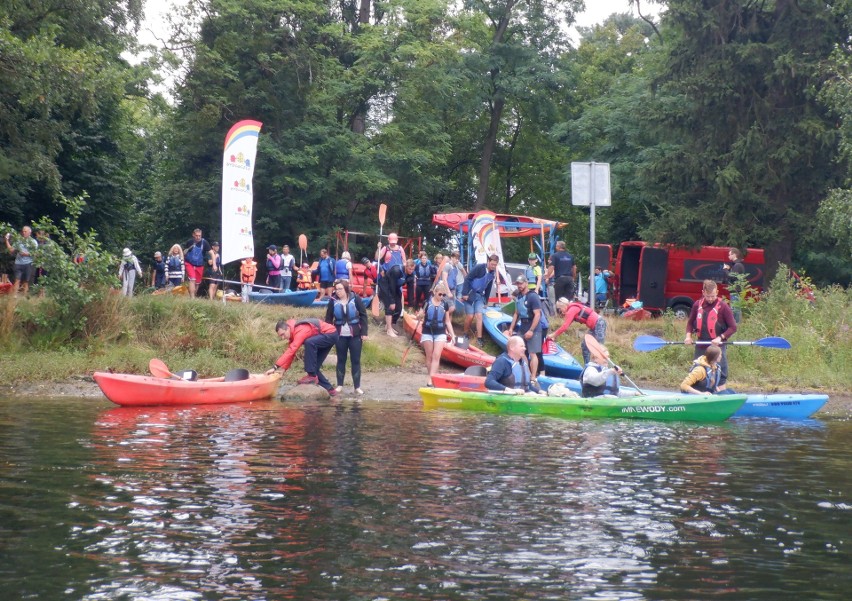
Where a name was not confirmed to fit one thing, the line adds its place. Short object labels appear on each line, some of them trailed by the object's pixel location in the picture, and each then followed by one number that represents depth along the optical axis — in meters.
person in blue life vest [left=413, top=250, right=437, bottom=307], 24.00
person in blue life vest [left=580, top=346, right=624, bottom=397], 15.48
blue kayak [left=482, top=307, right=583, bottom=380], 20.20
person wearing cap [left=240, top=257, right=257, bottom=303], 25.77
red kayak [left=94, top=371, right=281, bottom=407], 16.05
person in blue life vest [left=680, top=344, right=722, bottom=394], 15.37
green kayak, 14.73
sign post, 16.22
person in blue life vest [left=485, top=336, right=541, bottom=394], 15.84
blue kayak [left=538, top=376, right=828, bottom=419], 15.70
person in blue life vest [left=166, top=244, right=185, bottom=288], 24.41
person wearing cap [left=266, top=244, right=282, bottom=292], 26.09
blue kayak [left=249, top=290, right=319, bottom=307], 24.06
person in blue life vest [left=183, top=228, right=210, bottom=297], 24.30
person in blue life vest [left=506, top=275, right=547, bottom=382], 17.89
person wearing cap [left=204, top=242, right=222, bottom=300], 23.69
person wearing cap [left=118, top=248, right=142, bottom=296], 24.14
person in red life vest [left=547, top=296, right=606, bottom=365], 16.23
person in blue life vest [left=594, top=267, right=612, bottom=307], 29.43
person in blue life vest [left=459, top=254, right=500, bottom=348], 21.53
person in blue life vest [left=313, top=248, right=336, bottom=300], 24.25
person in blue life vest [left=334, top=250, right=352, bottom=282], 23.83
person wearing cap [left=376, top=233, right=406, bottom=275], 23.19
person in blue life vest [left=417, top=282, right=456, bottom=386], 18.08
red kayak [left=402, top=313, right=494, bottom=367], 20.52
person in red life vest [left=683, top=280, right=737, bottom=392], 15.77
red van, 30.70
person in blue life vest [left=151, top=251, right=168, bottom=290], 26.91
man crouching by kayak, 17.17
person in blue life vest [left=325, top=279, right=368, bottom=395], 17.39
